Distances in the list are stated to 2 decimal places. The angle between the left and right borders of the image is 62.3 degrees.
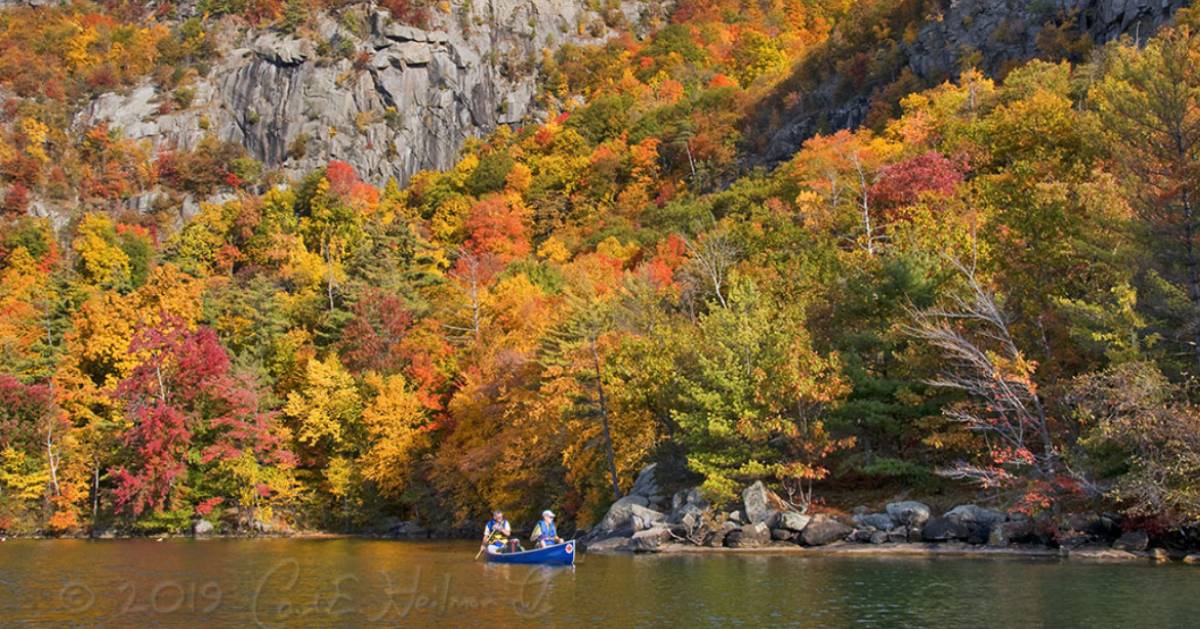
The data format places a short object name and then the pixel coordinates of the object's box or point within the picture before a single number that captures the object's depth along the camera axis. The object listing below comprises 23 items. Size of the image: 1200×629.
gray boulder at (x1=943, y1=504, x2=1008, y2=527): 29.80
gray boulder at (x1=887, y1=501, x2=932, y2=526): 31.14
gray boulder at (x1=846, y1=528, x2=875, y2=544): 31.42
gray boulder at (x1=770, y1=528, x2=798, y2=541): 32.88
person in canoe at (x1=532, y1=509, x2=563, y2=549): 31.55
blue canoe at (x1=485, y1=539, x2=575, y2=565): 29.72
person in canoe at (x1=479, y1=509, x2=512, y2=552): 32.94
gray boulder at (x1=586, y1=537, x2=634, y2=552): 34.91
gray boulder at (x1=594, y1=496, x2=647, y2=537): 37.03
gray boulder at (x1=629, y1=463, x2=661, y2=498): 39.00
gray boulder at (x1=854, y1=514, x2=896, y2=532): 31.50
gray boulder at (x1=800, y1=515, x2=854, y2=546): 32.12
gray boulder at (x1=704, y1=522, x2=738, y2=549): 33.97
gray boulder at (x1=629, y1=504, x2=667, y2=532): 35.44
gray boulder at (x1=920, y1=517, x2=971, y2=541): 30.06
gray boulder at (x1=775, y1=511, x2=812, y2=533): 32.69
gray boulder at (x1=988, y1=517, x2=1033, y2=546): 29.09
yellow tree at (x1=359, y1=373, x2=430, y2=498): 49.66
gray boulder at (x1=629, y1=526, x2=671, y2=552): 33.97
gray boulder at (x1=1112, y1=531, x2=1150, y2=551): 26.70
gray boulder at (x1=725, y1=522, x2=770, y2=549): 33.22
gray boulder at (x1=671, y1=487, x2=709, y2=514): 35.38
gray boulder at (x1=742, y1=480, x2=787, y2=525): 33.88
